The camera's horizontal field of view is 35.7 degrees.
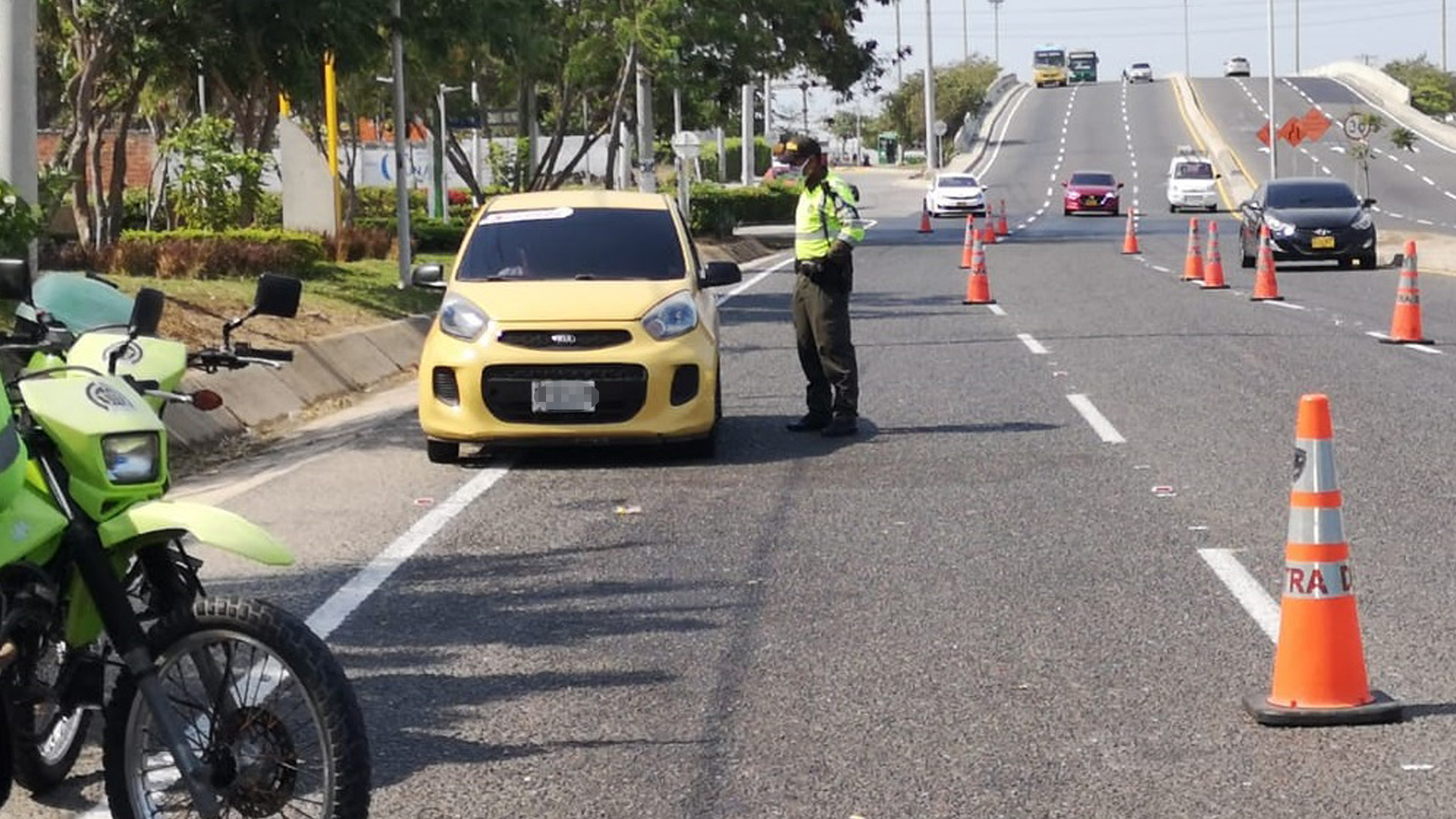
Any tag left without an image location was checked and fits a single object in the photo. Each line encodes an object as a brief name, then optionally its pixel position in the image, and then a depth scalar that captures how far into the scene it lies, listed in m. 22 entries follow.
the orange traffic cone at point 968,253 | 38.78
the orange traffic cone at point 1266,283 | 27.30
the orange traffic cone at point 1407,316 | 19.98
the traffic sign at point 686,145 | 47.12
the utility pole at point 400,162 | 25.62
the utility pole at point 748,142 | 77.94
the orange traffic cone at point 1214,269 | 30.77
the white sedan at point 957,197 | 68.19
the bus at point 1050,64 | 131.25
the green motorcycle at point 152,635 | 4.89
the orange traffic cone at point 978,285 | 27.66
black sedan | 34.22
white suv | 68.25
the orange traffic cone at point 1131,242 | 44.50
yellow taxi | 12.91
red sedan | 67.31
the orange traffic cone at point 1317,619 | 6.65
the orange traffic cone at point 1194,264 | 32.81
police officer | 14.16
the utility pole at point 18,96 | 14.75
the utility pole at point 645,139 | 43.78
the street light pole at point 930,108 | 99.19
